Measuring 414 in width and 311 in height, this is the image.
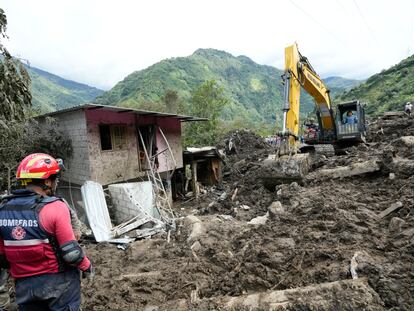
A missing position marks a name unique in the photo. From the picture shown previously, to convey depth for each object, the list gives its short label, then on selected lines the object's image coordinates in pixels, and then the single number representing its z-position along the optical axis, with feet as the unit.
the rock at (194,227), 19.11
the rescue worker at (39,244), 7.06
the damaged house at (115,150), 32.86
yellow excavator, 25.52
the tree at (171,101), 109.24
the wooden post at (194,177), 48.37
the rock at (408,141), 27.21
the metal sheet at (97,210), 27.66
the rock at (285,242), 13.86
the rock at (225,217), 23.57
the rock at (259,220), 19.97
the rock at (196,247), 17.11
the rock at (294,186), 24.02
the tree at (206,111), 92.72
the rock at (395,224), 13.47
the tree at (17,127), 14.26
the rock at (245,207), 26.31
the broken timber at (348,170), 23.26
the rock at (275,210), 19.29
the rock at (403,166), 20.53
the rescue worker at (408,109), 69.21
